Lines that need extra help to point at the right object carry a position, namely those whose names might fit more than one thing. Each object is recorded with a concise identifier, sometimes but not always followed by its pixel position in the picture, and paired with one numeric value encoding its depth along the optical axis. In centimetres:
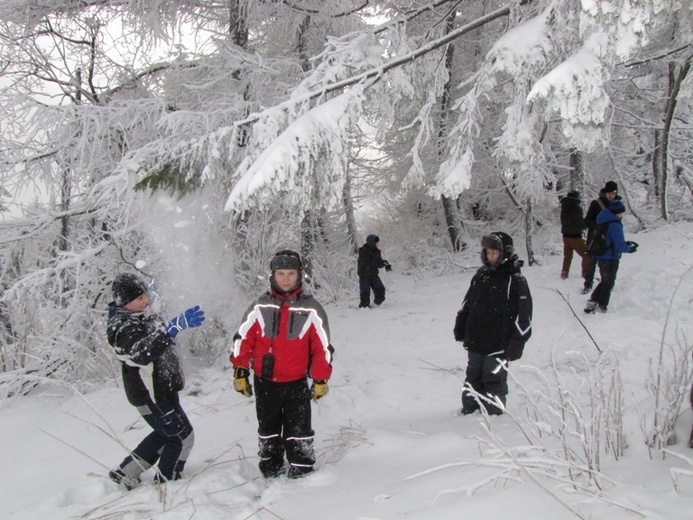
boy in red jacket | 317
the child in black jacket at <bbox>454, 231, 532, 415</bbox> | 373
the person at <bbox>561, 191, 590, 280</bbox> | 817
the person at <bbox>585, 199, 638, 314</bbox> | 621
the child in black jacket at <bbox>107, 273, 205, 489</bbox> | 299
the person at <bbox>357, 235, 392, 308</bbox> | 906
